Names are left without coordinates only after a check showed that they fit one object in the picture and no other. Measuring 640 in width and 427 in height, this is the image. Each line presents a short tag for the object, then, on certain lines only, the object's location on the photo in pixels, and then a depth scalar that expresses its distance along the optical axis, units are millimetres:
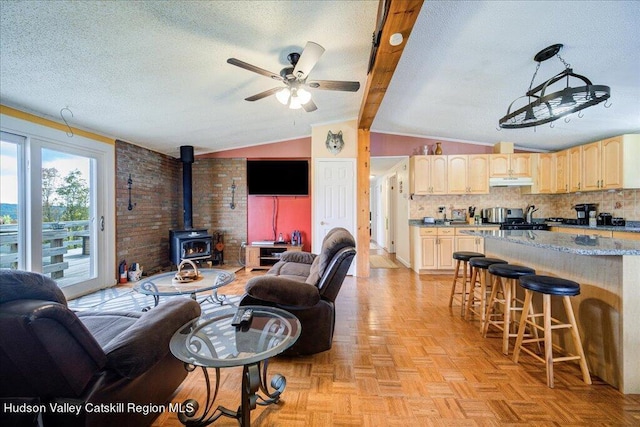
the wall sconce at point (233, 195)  5465
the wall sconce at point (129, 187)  4237
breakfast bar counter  1613
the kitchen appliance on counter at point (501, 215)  4891
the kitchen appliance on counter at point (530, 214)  4879
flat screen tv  5211
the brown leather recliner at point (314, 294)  1962
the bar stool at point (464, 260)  2809
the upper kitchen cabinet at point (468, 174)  4770
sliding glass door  2859
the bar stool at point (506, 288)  2068
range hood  4730
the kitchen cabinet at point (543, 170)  4691
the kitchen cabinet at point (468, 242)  4523
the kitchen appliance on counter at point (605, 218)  3980
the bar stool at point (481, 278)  2484
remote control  1477
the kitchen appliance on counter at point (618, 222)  3849
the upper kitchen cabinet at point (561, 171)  4492
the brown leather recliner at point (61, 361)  929
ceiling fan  1985
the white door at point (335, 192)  4609
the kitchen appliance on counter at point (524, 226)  4527
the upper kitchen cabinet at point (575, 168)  4254
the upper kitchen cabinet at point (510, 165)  4742
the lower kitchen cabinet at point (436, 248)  4570
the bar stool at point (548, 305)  1668
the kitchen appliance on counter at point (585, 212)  4262
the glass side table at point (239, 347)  1159
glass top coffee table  2291
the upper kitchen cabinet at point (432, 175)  4797
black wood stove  4621
